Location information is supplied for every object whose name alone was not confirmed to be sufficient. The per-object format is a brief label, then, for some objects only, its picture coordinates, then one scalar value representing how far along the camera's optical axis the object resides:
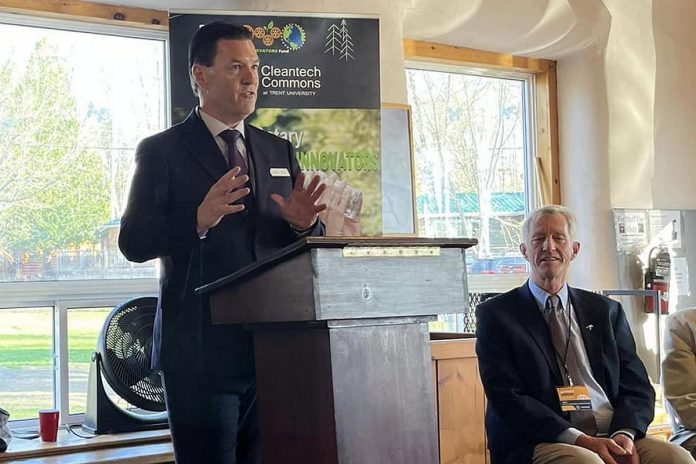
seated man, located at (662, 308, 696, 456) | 3.06
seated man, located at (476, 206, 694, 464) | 2.64
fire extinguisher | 4.71
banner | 3.22
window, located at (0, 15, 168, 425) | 3.42
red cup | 3.05
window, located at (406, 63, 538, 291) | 4.54
